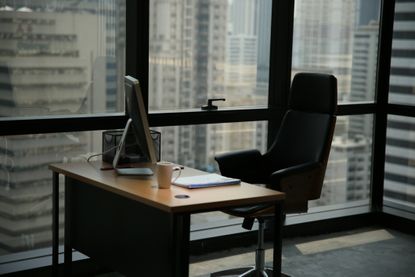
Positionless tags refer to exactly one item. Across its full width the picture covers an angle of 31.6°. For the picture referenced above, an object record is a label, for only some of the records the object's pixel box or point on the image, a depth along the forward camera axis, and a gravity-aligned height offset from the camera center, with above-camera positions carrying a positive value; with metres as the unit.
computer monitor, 3.69 -0.52
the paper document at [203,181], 3.60 -0.76
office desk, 3.30 -0.94
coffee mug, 3.53 -0.70
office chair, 4.32 -0.78
